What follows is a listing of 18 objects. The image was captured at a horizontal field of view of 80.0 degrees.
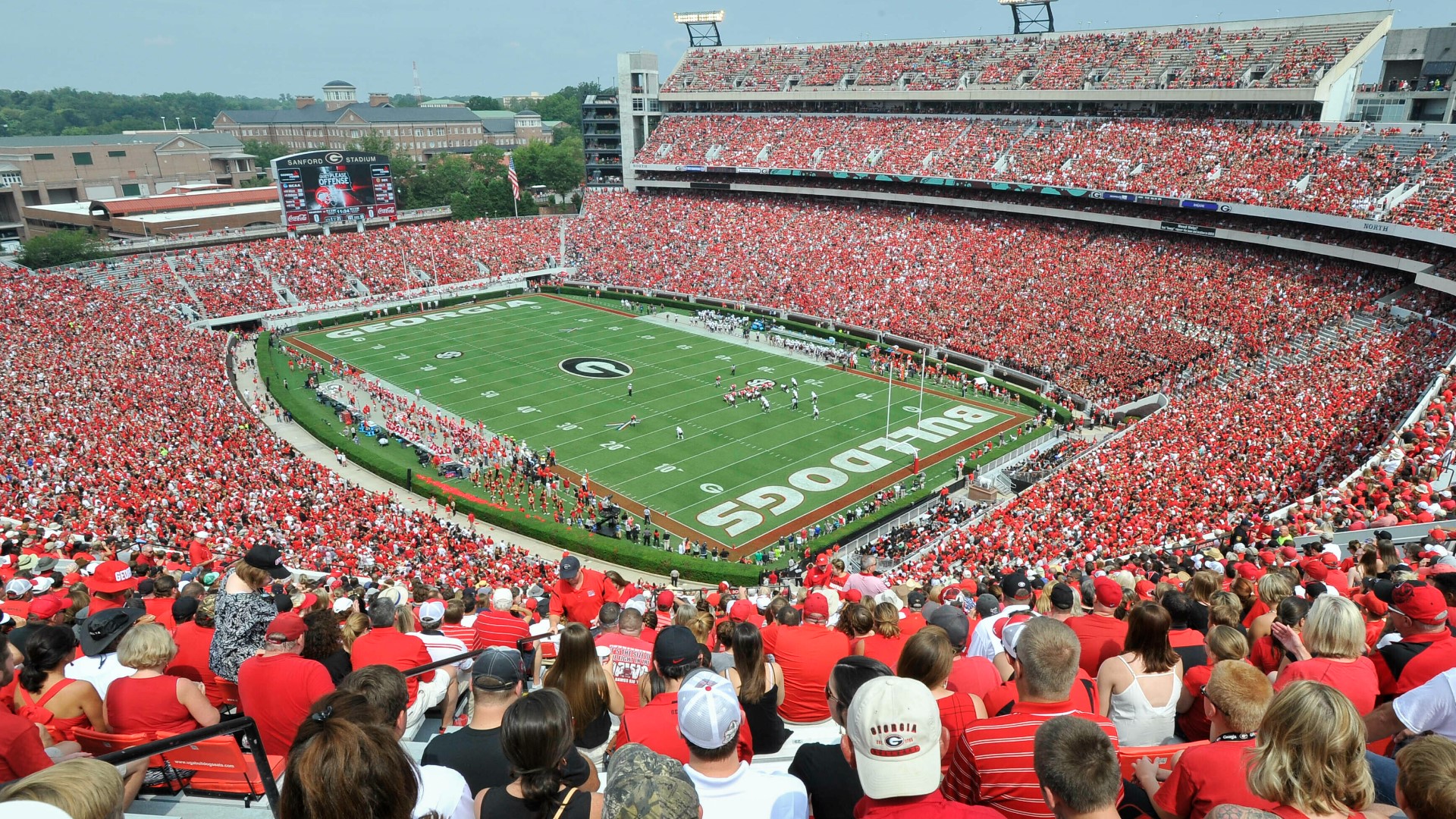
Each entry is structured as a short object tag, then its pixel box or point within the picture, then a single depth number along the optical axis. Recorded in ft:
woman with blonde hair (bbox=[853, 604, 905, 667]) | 22.00
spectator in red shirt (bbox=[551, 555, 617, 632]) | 32.78
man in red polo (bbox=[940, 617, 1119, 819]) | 12.72
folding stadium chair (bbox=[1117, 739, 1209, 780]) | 15.75
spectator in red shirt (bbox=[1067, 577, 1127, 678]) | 21.43
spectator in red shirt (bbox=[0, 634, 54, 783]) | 13.12
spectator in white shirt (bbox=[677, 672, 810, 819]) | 11.94
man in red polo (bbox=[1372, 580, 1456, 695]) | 17.25
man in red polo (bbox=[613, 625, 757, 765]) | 15.12
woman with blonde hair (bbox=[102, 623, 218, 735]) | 17.12
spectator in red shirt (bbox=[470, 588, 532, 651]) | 25.36
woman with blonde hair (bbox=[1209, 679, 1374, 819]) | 10.80
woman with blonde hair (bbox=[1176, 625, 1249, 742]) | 18.35
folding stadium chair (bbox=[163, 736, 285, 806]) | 16.85
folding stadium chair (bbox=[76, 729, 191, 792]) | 17.01
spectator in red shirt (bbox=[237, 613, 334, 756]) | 17.12
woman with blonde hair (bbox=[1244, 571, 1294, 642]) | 25.23
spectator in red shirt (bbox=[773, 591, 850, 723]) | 21.22
